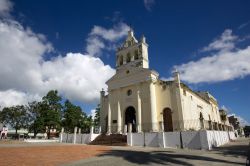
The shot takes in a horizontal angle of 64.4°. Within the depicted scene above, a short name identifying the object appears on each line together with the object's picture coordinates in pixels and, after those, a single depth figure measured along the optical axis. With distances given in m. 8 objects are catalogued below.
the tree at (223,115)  56.16
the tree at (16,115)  46.41
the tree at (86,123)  49.08
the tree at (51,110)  40.59
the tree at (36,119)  40.25
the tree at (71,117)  45.78
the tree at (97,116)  47.72
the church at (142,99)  26.08
